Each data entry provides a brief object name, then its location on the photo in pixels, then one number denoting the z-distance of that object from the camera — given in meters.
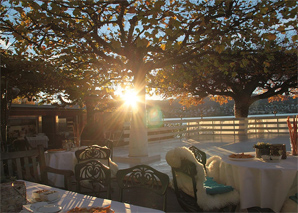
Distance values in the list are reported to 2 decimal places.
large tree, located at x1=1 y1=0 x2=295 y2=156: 5.17
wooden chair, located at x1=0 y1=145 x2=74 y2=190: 3.14
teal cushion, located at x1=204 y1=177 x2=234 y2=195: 3.20
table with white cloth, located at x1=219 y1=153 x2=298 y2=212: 3.22
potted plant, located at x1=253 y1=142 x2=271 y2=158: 3.70
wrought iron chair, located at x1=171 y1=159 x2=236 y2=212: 3.06
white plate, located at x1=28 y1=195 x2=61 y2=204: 1.89
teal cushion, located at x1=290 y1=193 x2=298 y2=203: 3.13
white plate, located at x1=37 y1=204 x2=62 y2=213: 1.65
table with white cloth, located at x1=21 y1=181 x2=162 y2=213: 1.74
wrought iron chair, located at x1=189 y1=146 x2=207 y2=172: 4.38
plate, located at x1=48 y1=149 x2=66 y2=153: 5.51
